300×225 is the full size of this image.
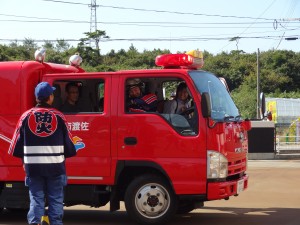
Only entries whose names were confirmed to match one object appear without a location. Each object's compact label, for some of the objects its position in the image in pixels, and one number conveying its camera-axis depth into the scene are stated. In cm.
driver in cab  951
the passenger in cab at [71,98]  990
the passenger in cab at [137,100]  963
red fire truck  917
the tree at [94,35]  5981
